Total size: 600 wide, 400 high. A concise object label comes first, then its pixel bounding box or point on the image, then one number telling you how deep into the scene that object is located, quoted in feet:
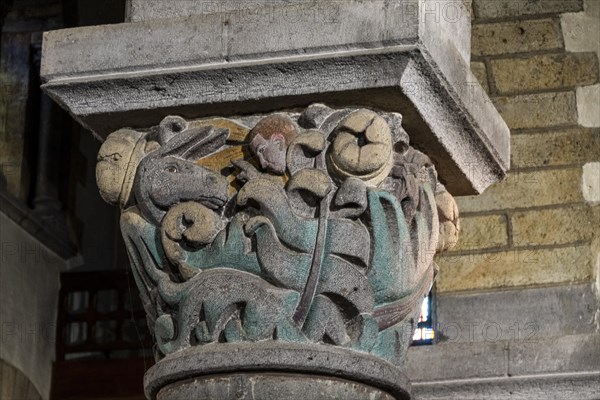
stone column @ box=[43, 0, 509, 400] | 10.26
